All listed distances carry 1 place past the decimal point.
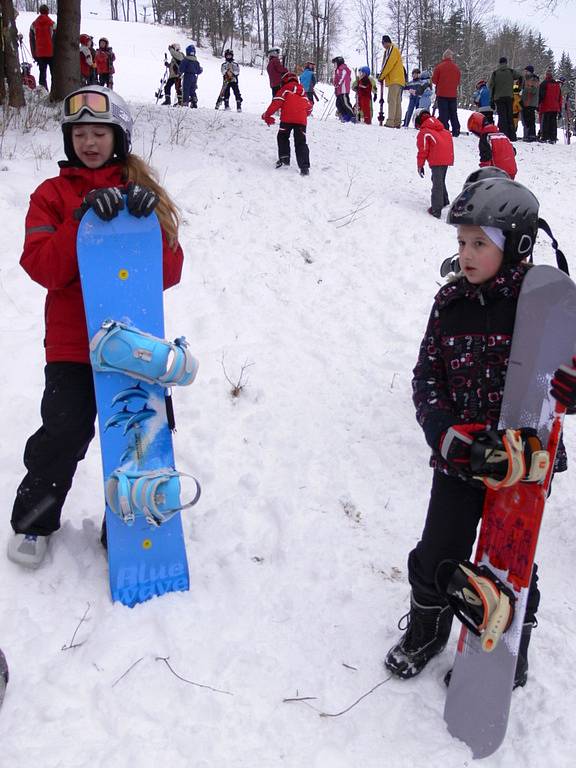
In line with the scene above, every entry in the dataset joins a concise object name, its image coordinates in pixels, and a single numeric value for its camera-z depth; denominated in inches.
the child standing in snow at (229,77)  635.5
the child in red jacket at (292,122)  304.5
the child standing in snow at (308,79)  638.5
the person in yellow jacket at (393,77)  564.1
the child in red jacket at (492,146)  293.1
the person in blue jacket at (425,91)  666.8
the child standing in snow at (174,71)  588.7
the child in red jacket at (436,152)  316.5
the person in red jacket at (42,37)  505.7
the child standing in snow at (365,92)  616.8
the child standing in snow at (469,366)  71.6
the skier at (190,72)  630.5
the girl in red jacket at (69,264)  87.5
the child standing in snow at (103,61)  657.0
